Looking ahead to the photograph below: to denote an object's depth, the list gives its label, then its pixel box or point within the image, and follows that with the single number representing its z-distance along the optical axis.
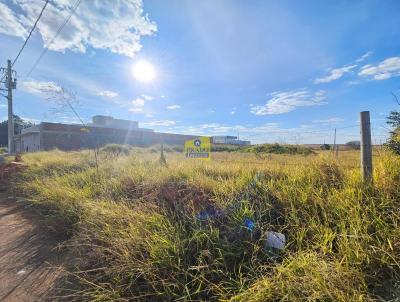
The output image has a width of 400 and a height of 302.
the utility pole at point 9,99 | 20.51
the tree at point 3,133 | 66.94
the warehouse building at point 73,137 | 34.44
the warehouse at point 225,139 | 63.81
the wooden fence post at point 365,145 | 3.20
